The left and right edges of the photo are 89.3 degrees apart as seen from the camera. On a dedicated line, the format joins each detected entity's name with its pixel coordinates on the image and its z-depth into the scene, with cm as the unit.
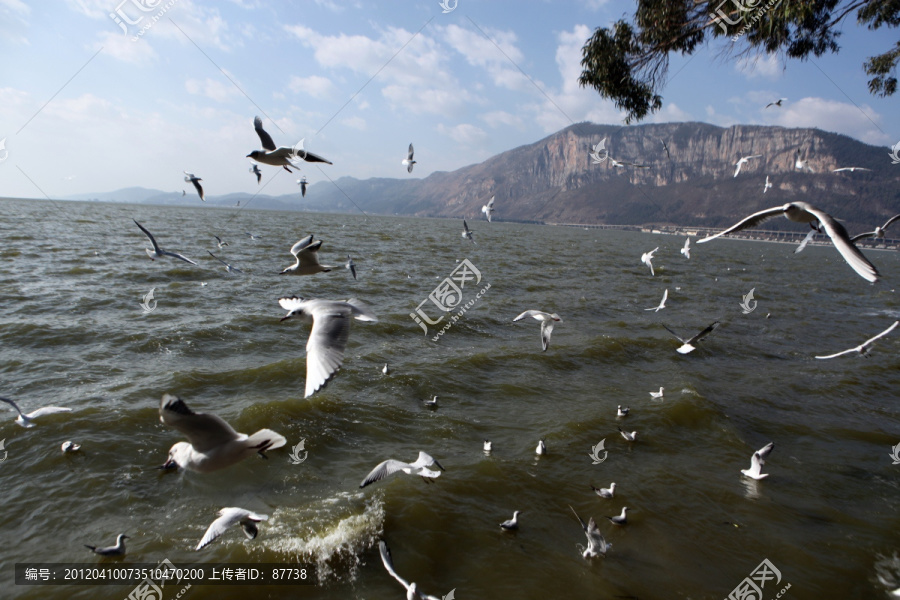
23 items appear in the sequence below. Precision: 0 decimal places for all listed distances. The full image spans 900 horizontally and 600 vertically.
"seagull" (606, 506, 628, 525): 503
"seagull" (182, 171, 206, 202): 1028
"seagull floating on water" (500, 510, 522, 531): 491
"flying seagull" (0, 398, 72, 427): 589
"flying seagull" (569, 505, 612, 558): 452
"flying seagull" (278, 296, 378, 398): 380
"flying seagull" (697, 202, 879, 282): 331
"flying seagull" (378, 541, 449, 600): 376
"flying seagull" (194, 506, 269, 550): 395
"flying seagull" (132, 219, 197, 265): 899
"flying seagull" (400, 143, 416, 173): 1165
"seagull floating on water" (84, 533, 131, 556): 434
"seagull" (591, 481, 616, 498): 546
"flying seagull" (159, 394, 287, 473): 350
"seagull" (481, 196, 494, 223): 1367
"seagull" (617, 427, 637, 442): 692
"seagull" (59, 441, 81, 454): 590
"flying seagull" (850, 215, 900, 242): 540
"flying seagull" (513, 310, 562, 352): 880
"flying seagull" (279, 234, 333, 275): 612
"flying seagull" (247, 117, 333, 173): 595
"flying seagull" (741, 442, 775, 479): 595
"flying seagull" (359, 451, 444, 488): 451
